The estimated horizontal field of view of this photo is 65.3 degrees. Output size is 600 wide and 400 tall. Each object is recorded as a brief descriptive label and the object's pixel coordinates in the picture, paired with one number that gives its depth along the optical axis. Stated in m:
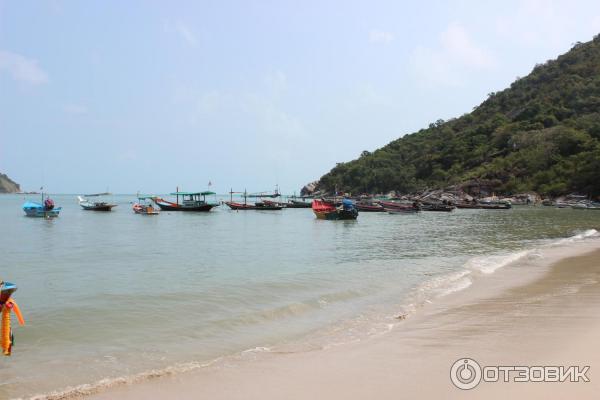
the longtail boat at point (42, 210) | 48.94
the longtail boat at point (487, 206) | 61.25
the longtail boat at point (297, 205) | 74.57
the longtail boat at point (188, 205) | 62.16
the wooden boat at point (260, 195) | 76.73
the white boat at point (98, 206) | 62.94
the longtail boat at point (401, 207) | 57.66
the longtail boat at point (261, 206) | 67.19
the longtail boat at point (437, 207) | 60.41
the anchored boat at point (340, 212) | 46.38
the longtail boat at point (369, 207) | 62.66
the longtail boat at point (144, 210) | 56.16
